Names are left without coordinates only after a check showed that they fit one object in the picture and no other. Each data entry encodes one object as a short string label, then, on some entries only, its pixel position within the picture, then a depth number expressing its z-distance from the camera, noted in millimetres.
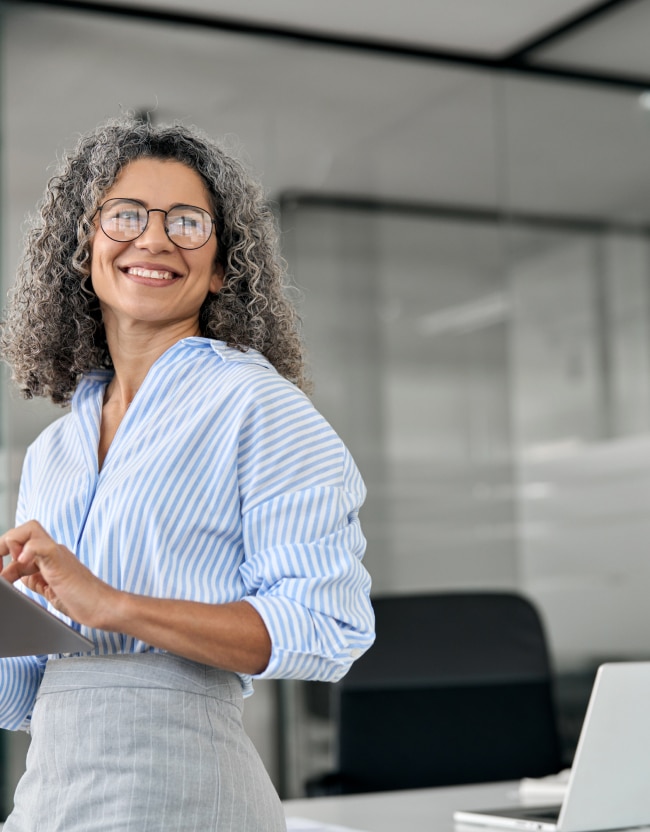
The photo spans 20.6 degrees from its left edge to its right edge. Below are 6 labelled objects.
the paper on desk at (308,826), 2476
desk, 2589
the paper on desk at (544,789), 2780
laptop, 2270
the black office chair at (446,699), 3354
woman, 1787
